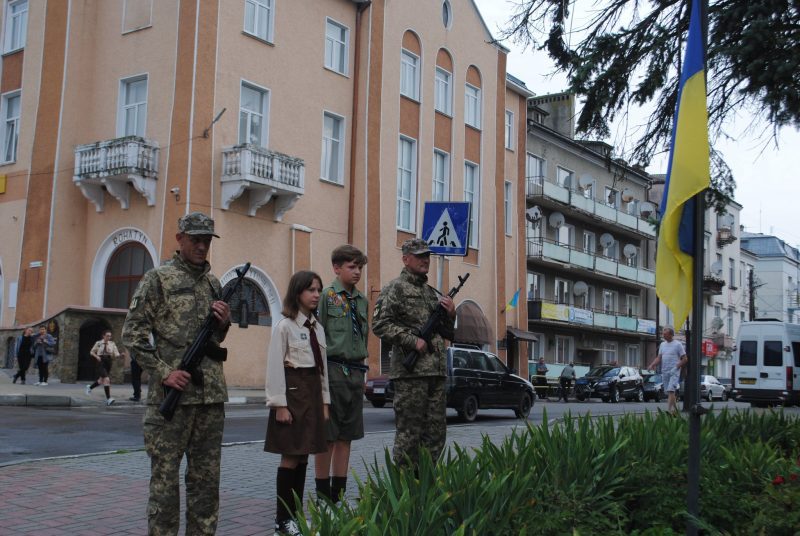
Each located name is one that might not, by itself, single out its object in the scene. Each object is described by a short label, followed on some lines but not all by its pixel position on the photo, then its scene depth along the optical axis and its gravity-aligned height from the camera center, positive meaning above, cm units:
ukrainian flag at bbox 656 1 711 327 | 495 +108
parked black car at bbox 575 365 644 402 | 3725 -37
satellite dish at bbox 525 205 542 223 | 4312 +766
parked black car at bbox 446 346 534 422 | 1817 -28
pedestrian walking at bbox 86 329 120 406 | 1986 +7
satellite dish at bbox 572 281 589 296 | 4841 +465
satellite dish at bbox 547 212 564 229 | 4516 +775
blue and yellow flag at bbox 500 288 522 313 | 3694 +288
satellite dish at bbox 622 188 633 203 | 5412 +1092
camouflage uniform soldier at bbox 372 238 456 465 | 662 +13
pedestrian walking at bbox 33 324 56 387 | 2241 +12
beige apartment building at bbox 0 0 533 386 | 2472 +639
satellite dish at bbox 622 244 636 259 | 5390 +755
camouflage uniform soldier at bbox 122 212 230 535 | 489 -10
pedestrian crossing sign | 997 +162
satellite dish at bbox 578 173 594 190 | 4838 +1040
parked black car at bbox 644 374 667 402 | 4009 -49
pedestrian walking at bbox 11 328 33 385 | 2248 +11
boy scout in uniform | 654 +8
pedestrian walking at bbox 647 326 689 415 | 1752 +32
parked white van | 2970 +56
